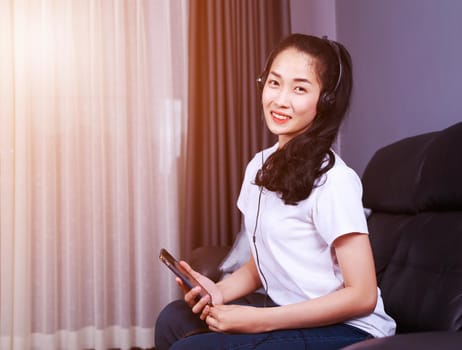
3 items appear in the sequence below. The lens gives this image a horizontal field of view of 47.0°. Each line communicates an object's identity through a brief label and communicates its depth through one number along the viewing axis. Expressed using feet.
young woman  3.31
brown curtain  8.96
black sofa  4.17
